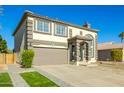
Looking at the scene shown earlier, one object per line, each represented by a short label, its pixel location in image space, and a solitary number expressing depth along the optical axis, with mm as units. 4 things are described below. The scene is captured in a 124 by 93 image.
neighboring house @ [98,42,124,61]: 22534
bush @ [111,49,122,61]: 19265
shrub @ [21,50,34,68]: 9949
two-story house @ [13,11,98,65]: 11266
